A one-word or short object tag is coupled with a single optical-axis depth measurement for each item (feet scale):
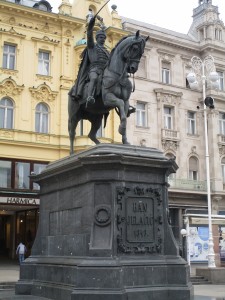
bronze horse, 32.27
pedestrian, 80.38
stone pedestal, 27.30
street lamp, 68.13
